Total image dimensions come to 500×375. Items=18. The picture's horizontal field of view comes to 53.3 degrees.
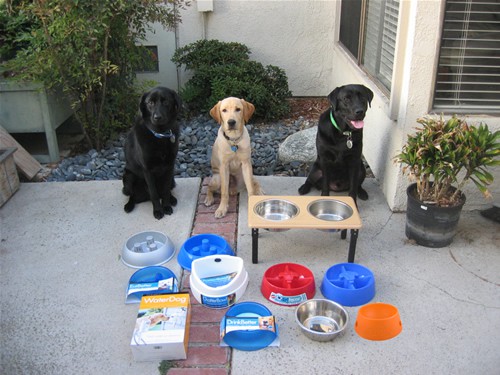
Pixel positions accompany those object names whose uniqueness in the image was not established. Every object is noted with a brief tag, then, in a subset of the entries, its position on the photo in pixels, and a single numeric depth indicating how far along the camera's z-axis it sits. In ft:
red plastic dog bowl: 10.47
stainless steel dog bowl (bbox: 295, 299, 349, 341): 9.89
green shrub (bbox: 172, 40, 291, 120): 20.44
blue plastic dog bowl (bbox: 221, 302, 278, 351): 9.43
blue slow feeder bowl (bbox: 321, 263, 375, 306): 10.44
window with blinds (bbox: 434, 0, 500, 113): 12.53
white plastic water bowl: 10.34
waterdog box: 8.98
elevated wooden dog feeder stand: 11.31
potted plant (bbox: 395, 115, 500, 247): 11.57
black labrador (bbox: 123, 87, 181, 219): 12.89
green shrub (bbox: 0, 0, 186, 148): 15.31
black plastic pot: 12.12
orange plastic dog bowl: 9.57
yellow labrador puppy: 12.98
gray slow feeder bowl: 11.80
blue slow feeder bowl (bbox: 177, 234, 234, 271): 11.70
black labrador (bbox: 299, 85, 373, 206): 12.67
